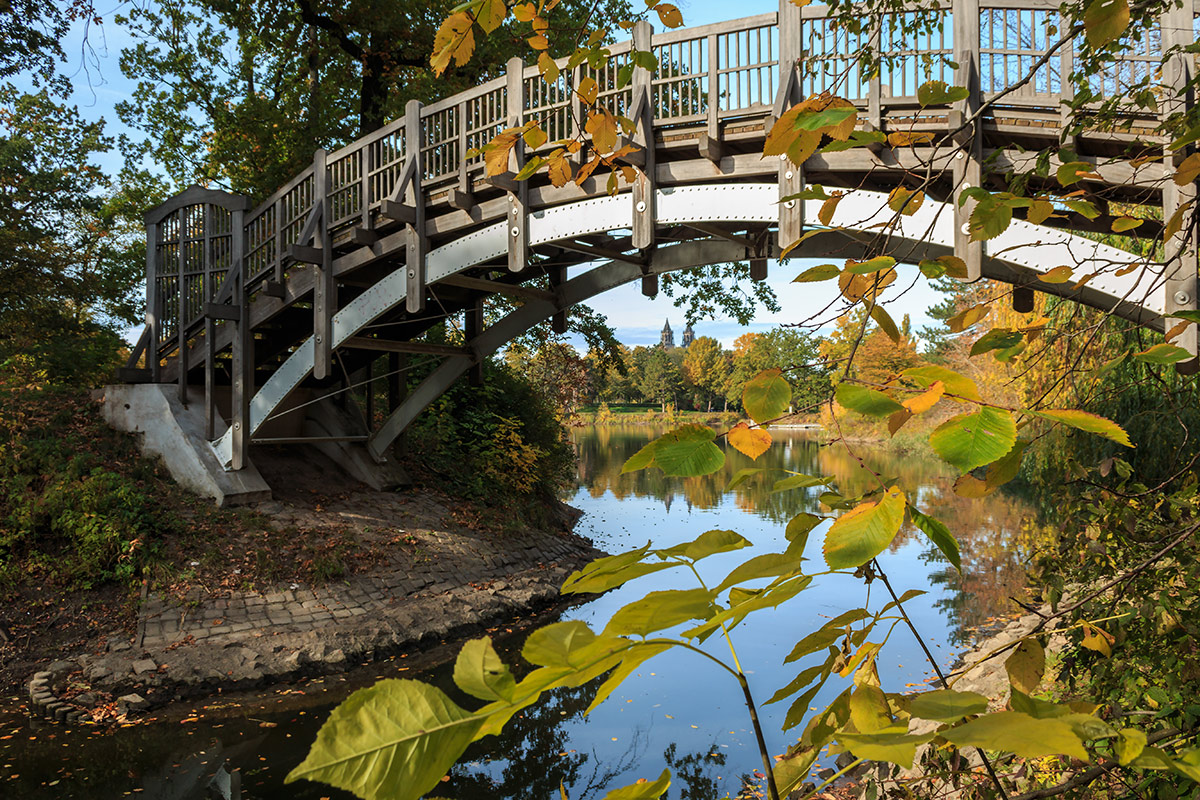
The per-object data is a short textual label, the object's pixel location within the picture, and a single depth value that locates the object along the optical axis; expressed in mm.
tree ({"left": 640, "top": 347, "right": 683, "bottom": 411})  65000
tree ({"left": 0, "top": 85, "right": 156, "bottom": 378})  11633
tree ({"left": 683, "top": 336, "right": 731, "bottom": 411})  62894
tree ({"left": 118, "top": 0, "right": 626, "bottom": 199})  12430
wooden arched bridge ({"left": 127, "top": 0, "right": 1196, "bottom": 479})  5254
